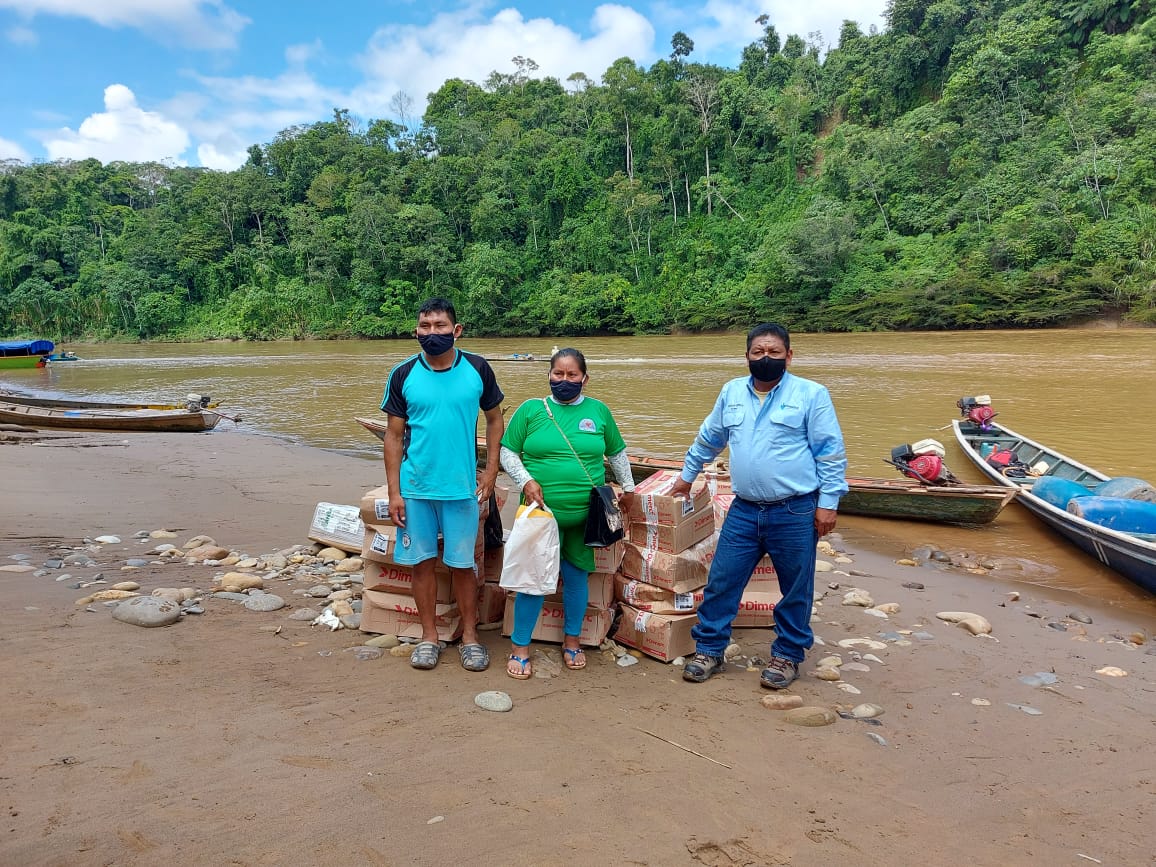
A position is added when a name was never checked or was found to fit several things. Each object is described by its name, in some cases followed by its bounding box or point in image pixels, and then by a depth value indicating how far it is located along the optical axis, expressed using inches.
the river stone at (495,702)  124.0
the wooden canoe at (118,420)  530.6
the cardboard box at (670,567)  149.2
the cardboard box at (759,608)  168.9
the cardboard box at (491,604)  156.6
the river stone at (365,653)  142.2
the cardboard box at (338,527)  223.0
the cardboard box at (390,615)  152.4
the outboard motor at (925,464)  317.4
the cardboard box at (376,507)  147.7
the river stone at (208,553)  210.7
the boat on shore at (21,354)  1185.4
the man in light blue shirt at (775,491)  131.3
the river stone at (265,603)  166.4
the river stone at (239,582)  180.4
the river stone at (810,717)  124.6
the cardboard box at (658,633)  146.5
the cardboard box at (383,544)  146.8
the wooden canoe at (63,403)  615.8
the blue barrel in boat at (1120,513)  224.4
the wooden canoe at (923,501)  284.0
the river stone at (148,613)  150.5
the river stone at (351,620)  157.9
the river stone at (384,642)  148.2
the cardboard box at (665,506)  148.3
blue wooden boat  210.1
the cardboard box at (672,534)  149.3
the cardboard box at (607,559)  146.0
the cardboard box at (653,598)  151.3
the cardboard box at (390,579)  152.5
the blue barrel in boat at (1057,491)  272.8
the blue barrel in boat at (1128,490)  248.8
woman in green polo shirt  135.2
